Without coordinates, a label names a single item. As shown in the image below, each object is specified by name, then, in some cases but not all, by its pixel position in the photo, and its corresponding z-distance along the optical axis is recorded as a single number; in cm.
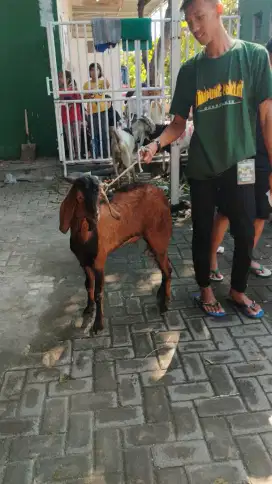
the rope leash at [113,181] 299
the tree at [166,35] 632
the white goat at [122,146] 621
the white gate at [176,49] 558
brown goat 268
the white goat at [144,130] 638
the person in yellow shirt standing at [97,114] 757
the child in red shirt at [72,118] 761
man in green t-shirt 270
